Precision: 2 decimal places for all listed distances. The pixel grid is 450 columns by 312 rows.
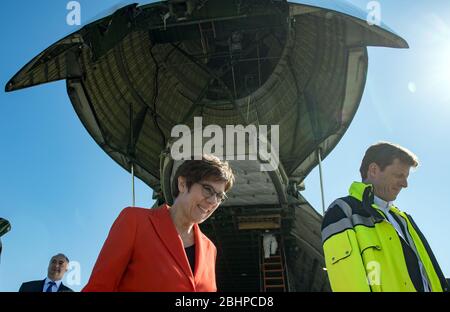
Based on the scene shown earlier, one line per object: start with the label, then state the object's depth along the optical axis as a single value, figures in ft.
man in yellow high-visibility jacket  11.73
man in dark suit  24.21
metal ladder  56.44
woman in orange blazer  9.23
